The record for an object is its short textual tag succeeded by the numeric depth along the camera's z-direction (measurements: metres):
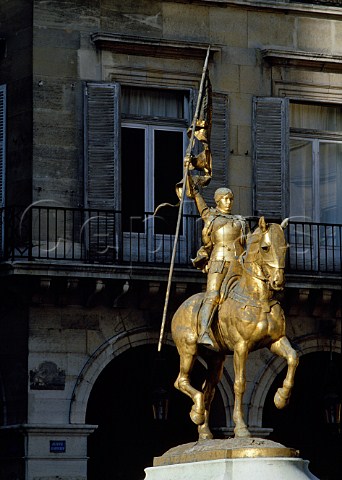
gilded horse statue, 26.41
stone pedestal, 25.50
